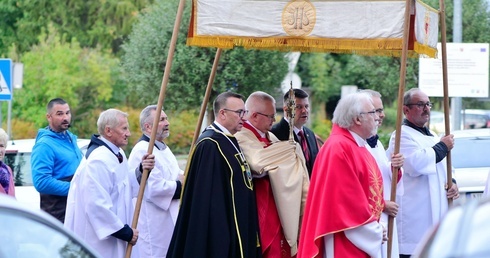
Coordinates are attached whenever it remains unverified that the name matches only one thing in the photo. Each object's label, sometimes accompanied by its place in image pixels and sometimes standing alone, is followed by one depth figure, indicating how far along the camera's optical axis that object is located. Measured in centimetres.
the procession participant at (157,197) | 1594
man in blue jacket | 1692
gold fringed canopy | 1415
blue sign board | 2611
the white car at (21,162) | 2335
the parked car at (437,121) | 5532
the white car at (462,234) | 722
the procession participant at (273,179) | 1522
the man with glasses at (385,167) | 1402
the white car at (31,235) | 803
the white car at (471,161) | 2117
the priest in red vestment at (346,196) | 1341
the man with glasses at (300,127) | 1656
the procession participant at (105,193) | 1427
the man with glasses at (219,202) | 1451
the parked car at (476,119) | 6061
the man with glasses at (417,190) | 1605
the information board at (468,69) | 3378
